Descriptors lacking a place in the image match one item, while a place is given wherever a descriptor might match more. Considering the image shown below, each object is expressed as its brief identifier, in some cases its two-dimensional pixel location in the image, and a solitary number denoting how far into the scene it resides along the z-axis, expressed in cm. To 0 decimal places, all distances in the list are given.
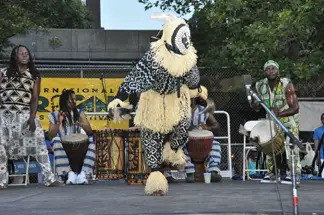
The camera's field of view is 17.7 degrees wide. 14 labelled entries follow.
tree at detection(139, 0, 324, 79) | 1877
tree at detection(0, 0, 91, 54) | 2179
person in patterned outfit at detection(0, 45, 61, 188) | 1390
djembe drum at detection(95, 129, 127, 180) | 1599
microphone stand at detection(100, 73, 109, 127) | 2033
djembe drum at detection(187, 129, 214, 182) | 1564
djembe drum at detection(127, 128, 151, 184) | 1486
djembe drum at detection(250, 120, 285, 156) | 1385
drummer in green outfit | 1425
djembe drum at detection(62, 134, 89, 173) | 1612
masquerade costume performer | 1188
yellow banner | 2043
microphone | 807
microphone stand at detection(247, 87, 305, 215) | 726
